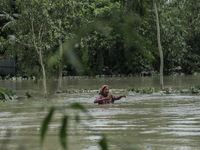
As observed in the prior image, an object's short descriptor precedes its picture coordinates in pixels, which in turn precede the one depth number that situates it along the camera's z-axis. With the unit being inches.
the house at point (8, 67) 1786.4
